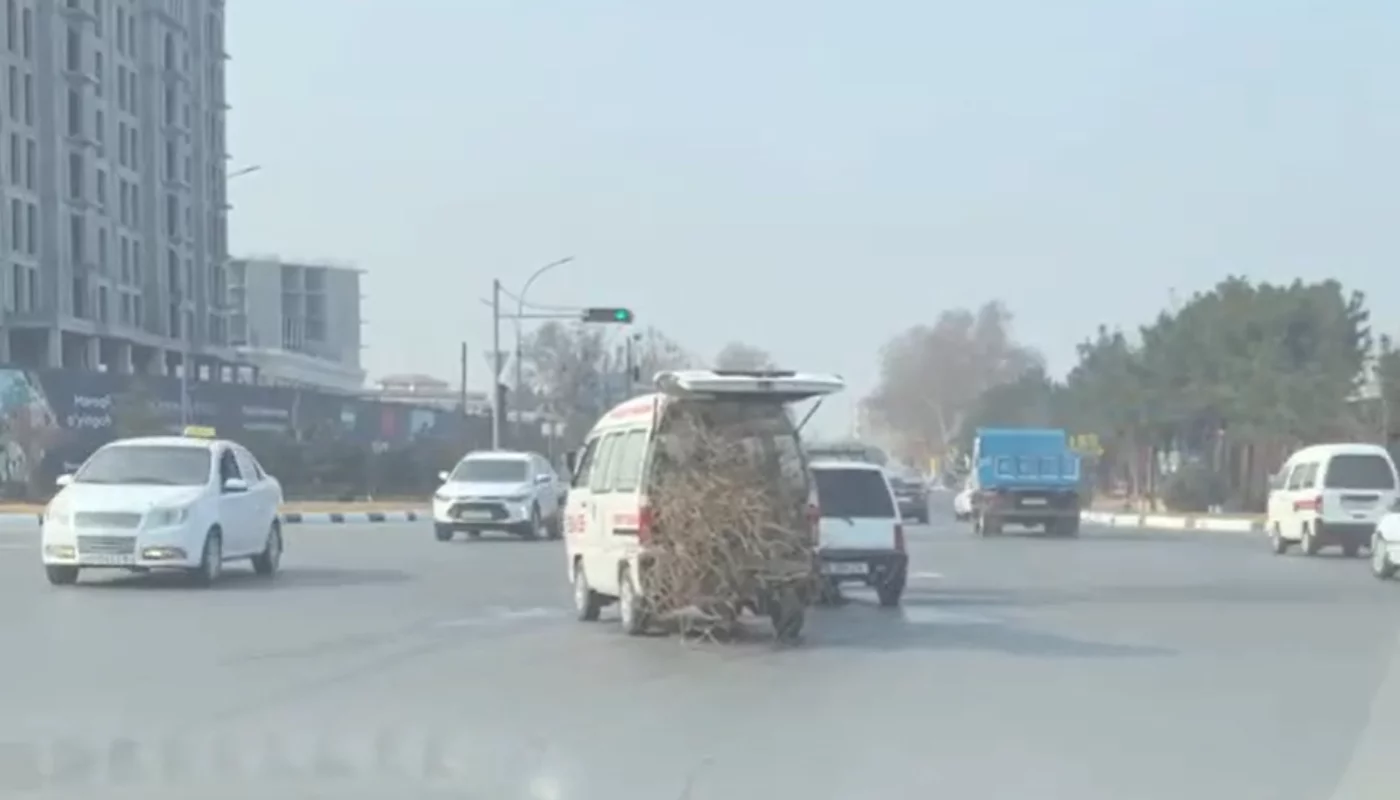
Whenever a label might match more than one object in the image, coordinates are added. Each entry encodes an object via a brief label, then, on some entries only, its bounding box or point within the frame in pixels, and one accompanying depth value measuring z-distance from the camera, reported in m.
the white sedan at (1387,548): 28.20
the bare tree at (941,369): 166.00
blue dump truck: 47.03
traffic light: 52.96
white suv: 39.84
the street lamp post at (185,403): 68.04
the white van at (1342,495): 35.22
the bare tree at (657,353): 112.12
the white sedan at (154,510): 23.81
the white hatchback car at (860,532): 22.94
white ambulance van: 18.12
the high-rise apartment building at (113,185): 84.94
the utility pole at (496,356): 62.50
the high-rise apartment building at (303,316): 140.75
